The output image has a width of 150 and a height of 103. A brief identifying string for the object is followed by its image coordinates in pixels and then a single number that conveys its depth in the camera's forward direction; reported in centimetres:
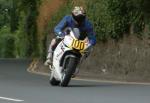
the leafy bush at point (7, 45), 6327
